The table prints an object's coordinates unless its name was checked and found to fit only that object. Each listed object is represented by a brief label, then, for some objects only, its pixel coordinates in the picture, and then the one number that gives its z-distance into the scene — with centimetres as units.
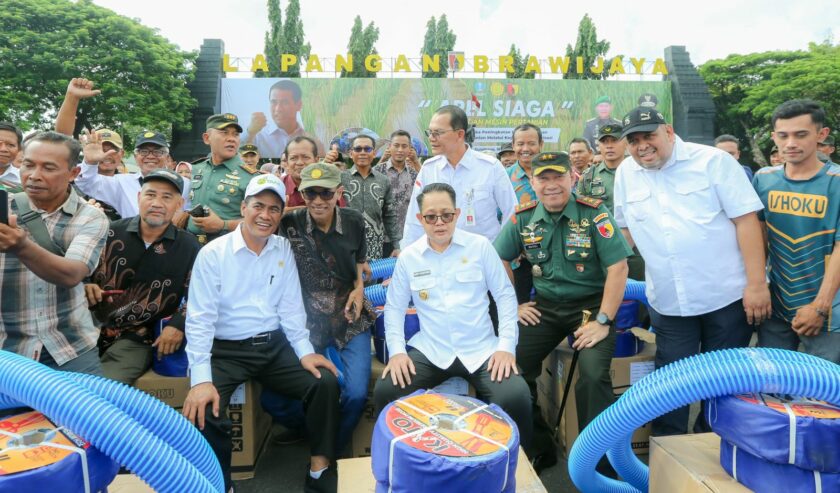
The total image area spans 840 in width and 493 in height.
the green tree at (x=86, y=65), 1750
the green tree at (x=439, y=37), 2920
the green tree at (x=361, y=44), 2636
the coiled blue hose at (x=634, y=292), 362
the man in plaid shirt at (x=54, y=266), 230
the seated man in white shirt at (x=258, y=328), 283
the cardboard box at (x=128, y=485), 206
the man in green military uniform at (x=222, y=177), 435
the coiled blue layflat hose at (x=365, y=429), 325
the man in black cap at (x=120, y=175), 466
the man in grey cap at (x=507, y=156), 739
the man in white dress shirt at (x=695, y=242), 281
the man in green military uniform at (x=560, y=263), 316
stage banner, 2198
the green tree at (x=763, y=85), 2241
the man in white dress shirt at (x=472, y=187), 404
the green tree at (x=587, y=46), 2817
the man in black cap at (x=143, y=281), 307
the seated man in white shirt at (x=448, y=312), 281
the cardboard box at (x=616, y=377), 327
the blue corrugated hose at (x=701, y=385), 175
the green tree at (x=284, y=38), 2636
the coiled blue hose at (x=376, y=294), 372
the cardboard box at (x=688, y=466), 189
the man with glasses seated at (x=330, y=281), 326
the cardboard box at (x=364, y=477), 206
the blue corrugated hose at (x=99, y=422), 156
